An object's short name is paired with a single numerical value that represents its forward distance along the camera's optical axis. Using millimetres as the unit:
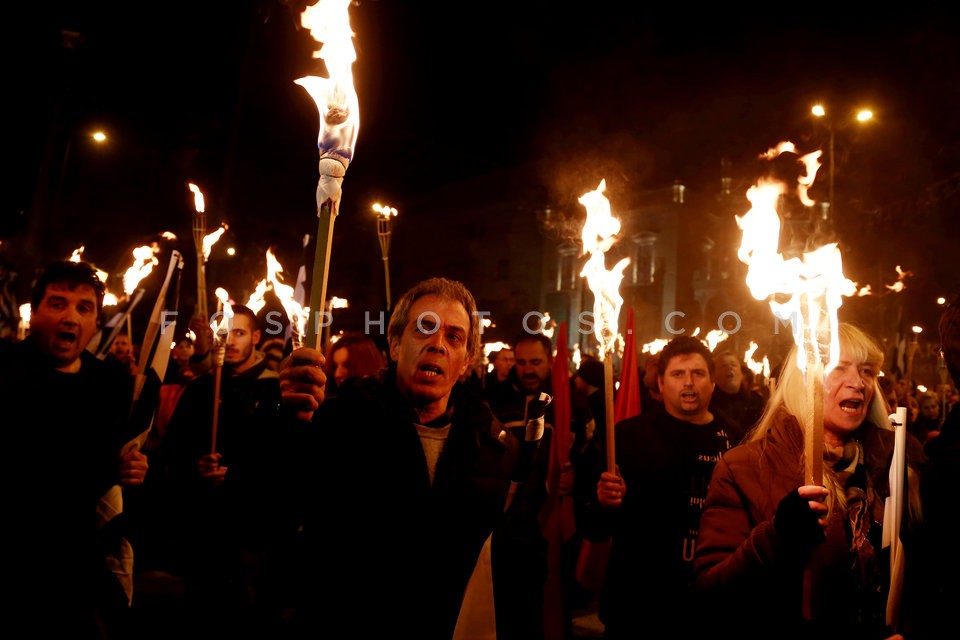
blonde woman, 2391
